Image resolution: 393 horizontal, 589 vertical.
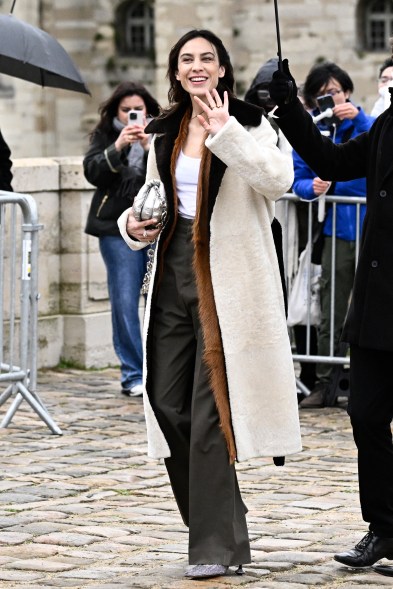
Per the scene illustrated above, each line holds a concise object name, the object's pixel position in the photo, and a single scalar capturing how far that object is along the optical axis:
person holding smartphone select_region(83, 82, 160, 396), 11.09
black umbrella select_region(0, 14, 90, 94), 10.79
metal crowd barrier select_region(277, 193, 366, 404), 10.81
